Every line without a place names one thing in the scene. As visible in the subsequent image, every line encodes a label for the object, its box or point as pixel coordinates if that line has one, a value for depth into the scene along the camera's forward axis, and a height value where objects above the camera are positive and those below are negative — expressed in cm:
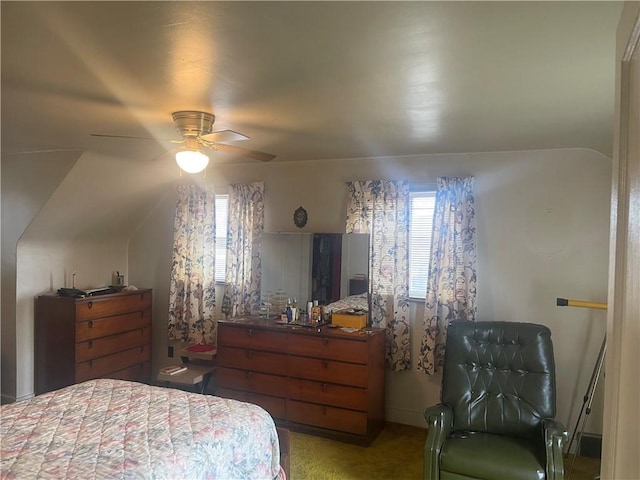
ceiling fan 270 +54
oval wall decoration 455 +11
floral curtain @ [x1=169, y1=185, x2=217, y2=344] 489 -35
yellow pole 308 -47
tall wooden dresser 435 -111
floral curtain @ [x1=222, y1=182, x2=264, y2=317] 467 -22
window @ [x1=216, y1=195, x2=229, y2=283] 495 -10
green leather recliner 267 -117
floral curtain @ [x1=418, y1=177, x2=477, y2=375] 389 -30
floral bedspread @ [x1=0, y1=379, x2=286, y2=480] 190 -98
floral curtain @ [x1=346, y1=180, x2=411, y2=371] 412 -22
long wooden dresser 377 -125
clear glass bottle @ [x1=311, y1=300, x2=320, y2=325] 418 -77
